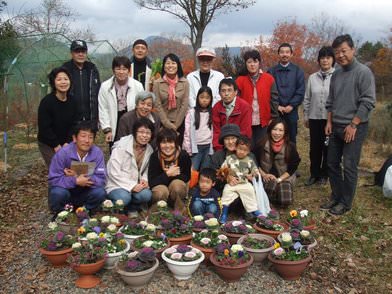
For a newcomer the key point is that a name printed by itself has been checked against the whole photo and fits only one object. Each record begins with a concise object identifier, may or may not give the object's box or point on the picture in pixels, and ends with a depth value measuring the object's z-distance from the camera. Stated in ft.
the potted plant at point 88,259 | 9.30
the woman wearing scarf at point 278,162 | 14.62
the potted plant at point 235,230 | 11.09
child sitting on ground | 12.84
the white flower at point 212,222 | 10.66
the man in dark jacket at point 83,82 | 15.05
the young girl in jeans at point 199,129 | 15.14
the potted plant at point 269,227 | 11.46
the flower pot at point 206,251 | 10.12
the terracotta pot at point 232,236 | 11.07
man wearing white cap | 16.19
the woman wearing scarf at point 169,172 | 13.38
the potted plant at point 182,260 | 9.44
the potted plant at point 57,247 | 10.09
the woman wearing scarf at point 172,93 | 15.44
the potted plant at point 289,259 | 9.68
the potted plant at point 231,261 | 9.41
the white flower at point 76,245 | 9.43
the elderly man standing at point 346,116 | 12.89
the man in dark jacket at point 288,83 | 16.78
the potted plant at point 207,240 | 10.21
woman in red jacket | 15.98
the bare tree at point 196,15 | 48.01
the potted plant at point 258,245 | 10.25
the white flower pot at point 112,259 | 9.75
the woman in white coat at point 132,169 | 13.17
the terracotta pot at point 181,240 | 10.82
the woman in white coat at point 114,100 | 15.23
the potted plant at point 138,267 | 9.01
